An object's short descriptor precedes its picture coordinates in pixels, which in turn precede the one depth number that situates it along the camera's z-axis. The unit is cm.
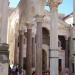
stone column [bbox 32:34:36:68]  1312
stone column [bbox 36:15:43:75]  842
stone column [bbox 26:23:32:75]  1007
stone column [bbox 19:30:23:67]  1183
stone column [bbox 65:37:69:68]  1891
